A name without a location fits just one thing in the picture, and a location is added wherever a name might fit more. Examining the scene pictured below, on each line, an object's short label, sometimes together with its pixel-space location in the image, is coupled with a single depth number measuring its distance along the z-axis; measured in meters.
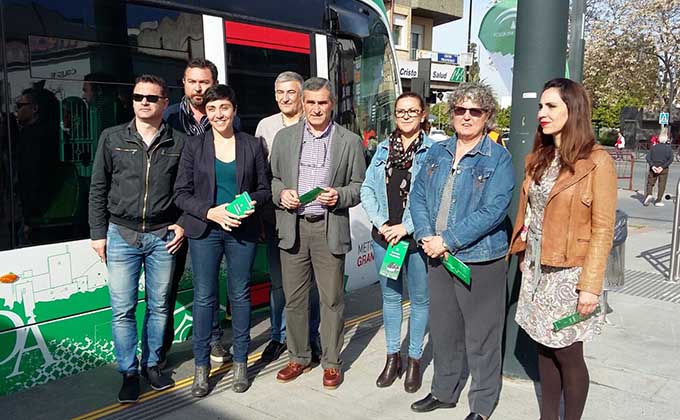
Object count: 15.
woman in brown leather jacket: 2.95
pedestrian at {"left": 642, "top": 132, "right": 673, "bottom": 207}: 14.84
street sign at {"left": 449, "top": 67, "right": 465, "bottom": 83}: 31.70
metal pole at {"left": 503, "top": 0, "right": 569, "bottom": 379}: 3.98
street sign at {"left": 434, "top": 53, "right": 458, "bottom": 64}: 36.03
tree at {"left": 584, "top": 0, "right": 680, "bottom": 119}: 37.09
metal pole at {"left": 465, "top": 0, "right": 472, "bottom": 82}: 45.77
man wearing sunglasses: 3.72
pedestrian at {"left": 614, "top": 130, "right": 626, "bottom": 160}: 35.34
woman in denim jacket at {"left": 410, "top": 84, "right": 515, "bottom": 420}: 3.36
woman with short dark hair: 3.76
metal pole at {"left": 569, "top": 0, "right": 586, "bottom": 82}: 5.86
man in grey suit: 3.93
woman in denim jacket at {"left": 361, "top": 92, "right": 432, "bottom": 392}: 3.86
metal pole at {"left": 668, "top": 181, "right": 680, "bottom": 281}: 7.32
